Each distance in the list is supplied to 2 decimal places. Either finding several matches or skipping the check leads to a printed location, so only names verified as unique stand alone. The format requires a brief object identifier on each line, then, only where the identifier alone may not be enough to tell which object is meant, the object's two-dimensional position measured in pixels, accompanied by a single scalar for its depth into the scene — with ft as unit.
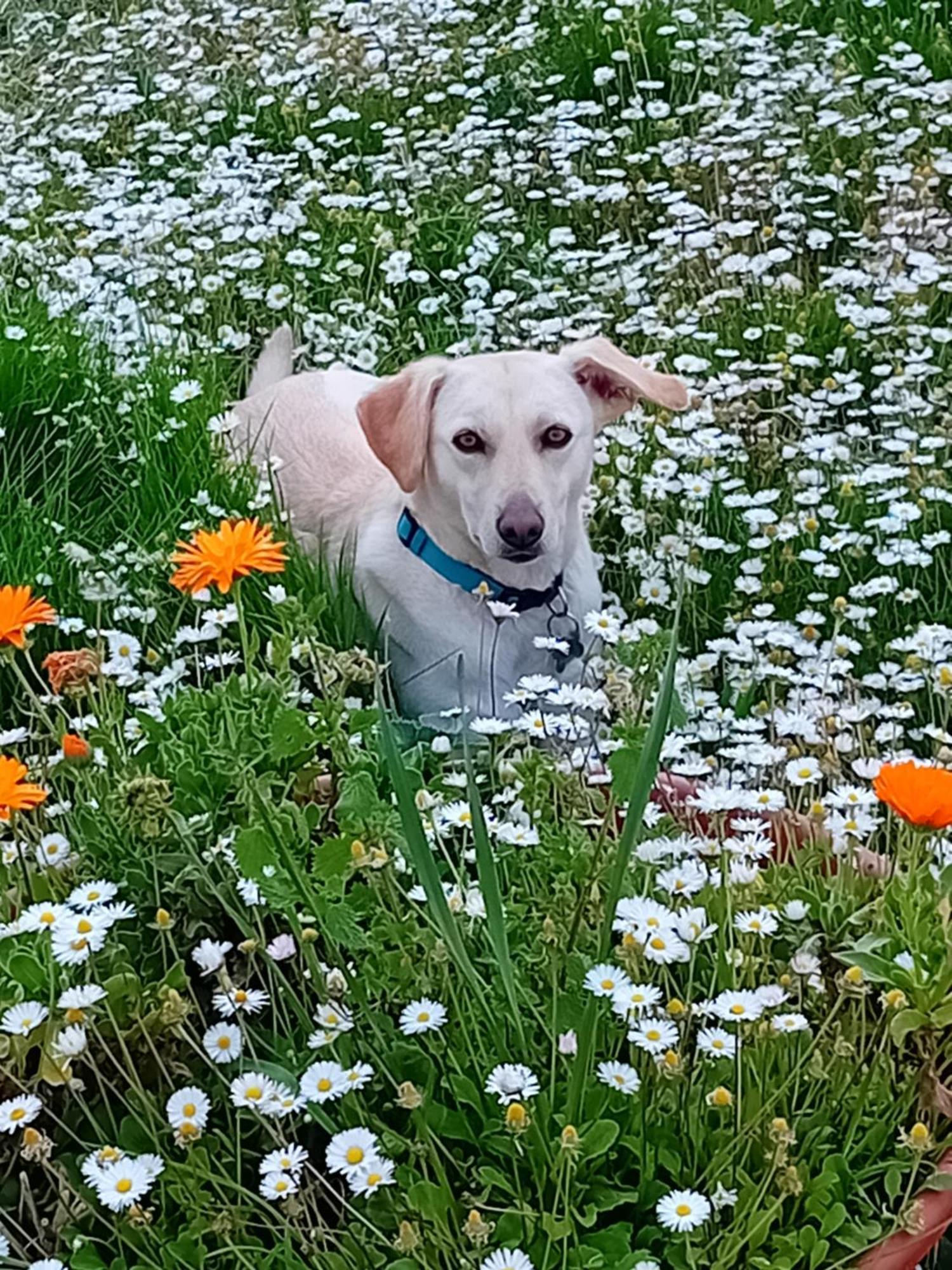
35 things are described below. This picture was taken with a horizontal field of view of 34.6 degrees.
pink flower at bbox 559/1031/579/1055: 5.01
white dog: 9.30
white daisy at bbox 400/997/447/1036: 4.96
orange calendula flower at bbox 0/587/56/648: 5.62
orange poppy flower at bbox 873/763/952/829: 4.69
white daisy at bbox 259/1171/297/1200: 4.69
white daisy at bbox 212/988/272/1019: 5.10
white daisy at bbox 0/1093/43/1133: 4.77
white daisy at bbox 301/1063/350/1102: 4.75
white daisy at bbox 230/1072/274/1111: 4.82
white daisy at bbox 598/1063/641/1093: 4.79
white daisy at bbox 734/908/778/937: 5.15
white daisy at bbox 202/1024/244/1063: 5.17
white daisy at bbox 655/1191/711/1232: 4.51
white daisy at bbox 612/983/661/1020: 4.72
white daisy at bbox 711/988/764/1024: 4.80
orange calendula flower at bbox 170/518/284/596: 5.75
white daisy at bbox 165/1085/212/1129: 4.91
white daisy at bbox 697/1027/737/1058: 4.90
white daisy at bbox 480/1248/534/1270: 4.48
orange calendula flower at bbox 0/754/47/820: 5.17
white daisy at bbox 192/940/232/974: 5.22
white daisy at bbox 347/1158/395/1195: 4.52
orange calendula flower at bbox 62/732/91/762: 5.75
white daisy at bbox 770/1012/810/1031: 4.92
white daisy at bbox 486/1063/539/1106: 4.59
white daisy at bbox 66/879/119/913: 5.40
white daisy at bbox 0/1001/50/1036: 5.16
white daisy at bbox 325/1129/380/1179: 4.59
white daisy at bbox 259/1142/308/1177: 4.67
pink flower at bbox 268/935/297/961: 5.48
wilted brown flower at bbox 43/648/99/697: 6.15
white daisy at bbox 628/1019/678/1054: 4.76
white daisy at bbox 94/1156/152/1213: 4.58
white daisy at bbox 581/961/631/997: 4.77
